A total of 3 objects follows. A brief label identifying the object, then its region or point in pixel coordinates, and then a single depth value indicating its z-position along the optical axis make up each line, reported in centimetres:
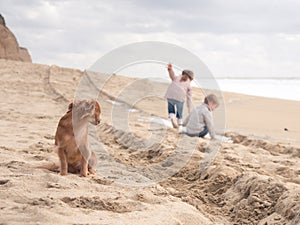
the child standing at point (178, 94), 1011
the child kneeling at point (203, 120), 851
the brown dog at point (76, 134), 468
